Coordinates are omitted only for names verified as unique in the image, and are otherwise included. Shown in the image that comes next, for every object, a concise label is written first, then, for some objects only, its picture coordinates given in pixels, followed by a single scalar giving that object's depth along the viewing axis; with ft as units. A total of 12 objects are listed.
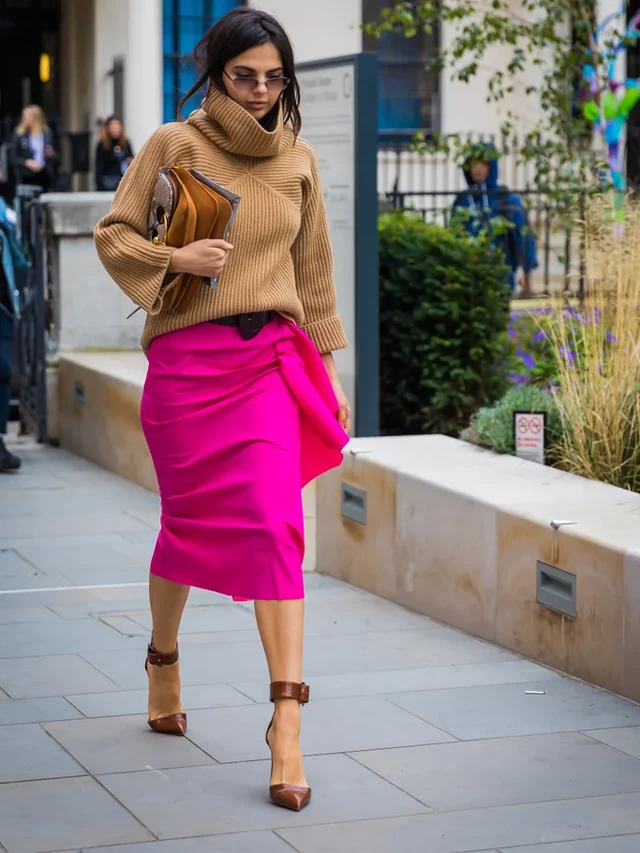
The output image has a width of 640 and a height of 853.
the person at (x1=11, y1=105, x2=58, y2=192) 98.45
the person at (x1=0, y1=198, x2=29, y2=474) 44.27
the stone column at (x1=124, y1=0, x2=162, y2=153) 106.63
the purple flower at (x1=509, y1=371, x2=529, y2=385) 43.92
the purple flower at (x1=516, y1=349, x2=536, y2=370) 42.85
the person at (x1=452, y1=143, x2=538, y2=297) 68.82
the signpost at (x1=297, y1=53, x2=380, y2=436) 40.33
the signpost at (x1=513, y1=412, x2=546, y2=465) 31.48
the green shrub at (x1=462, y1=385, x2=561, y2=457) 32.22
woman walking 19.98
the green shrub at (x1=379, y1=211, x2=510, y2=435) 44.50
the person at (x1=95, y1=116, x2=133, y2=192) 98.92
